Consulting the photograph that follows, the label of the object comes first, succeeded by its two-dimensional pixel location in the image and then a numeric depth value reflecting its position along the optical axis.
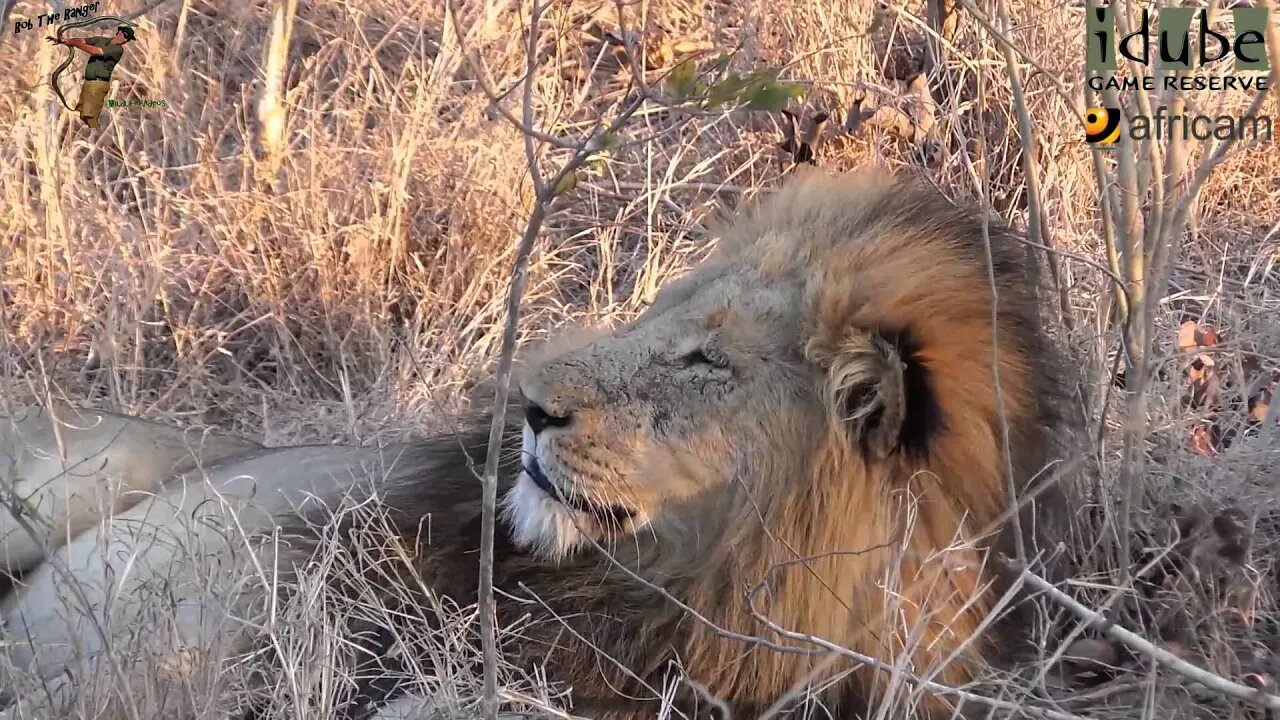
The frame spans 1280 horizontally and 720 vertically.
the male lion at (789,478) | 4.75
